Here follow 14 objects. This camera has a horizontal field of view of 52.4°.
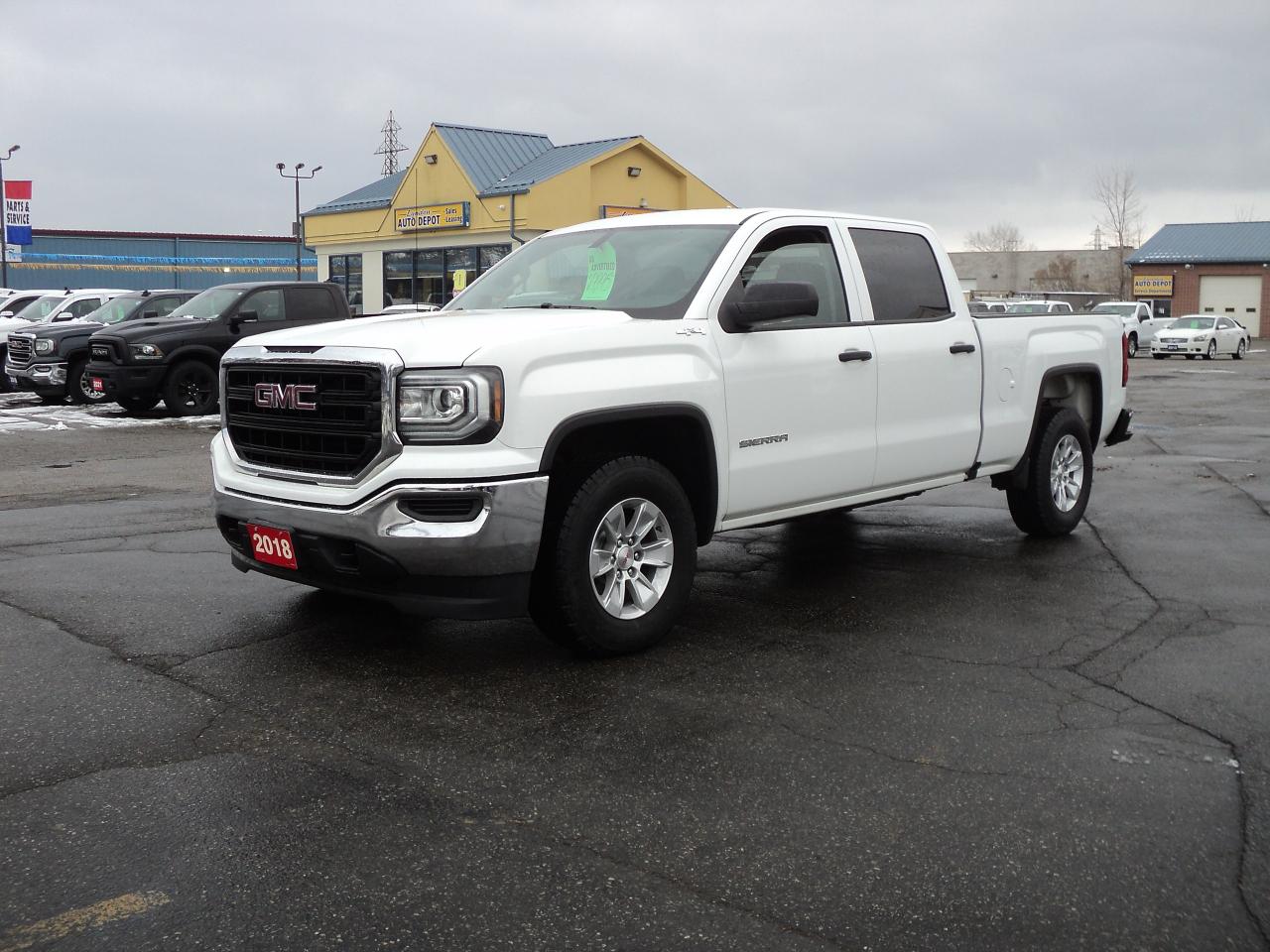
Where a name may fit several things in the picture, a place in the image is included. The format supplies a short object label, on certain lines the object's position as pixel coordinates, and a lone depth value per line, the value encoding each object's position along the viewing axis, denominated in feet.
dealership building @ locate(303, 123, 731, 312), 132.98
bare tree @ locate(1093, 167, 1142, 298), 301.78
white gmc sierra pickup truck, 16.26
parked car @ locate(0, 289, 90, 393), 80.28
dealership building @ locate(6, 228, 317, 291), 218.79
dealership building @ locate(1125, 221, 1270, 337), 218.18
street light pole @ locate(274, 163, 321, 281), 162.50
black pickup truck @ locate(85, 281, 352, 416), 58.39
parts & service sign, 172.04
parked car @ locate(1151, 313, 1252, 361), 137.28
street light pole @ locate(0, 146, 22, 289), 170.50
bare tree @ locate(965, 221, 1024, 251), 342.03
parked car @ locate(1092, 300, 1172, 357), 148.05
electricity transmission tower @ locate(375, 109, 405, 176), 307.99
